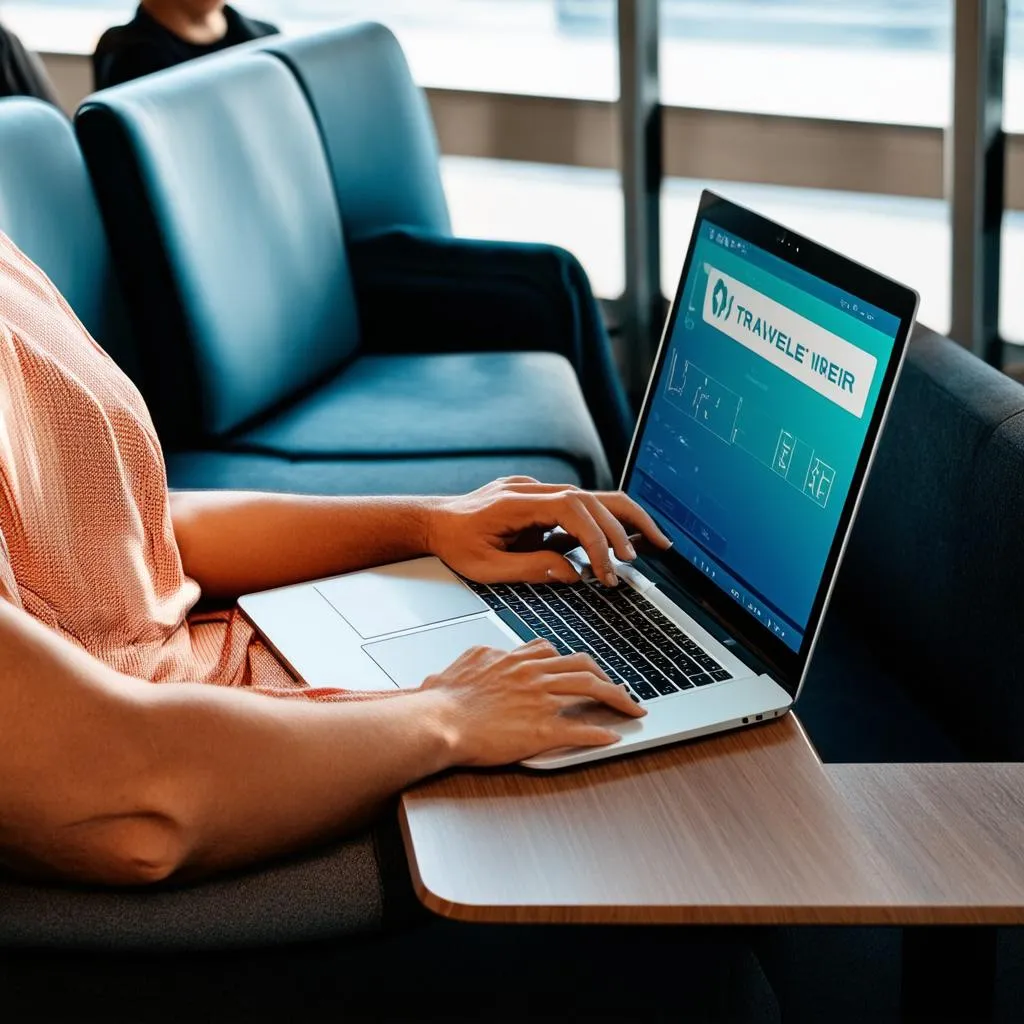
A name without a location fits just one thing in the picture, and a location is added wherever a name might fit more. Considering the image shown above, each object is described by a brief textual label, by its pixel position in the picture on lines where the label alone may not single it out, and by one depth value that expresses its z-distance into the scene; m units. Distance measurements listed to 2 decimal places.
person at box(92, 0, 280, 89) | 2.91
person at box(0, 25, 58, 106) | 3.01
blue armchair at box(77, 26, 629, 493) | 2.21
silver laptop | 1.07
